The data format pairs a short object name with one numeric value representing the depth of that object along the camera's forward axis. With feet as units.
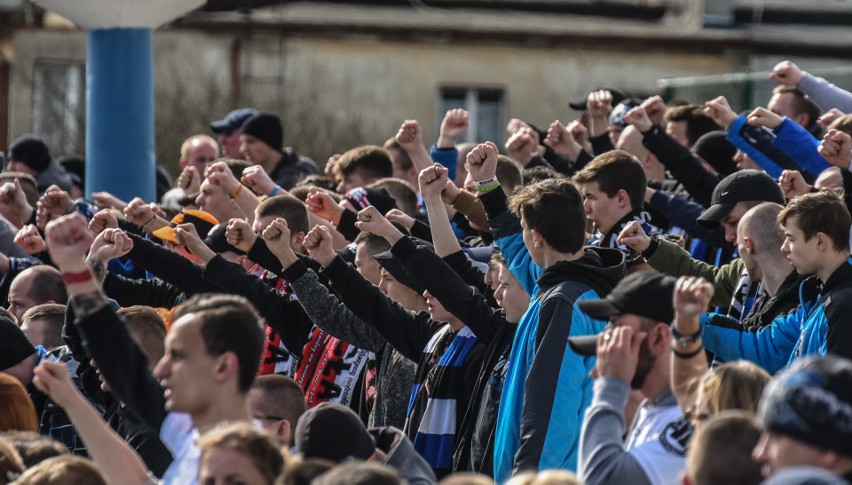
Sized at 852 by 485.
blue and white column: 71.00
